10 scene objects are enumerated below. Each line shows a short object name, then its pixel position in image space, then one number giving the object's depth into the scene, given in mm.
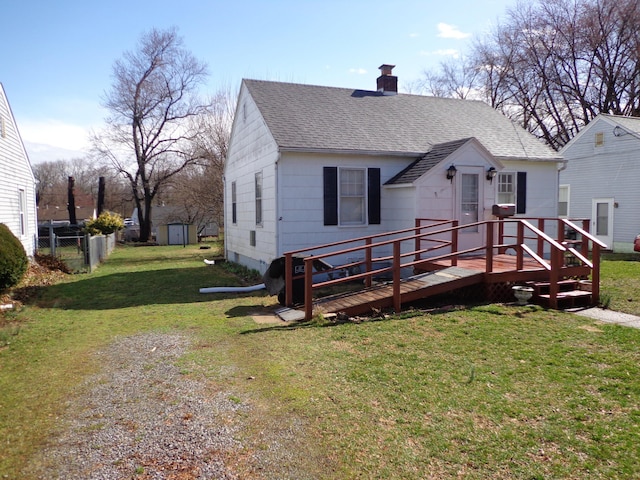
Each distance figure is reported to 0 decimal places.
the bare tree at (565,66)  27873
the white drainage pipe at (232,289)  11289
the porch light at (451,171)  11406
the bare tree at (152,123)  33062
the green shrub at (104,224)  26172
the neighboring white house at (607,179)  18516
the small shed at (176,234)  30734
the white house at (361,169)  11516
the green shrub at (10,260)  10453
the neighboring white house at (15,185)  14586
